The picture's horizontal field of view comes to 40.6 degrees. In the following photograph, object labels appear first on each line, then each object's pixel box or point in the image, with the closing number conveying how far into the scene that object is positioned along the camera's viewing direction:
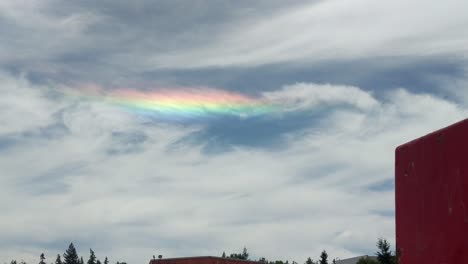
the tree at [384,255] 58.97
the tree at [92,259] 139.50
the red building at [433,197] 4.95
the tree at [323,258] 77.25
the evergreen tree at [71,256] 136.38
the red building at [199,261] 35.03
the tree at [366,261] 64.56
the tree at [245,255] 138.70
